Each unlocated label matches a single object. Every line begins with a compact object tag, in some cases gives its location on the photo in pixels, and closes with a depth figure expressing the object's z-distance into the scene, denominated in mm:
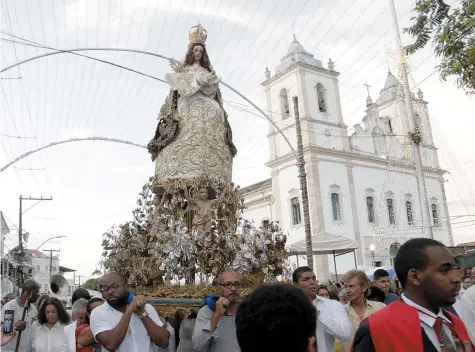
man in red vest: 2531
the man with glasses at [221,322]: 4242
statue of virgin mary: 7230
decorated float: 6203
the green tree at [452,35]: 8539
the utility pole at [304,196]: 14555
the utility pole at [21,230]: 34219
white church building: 34875
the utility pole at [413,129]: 19125
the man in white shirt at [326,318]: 4324
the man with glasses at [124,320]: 3957
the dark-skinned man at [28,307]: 6105
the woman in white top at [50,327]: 5863
